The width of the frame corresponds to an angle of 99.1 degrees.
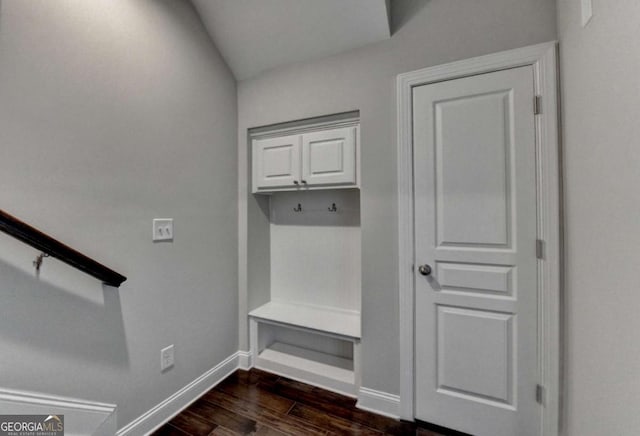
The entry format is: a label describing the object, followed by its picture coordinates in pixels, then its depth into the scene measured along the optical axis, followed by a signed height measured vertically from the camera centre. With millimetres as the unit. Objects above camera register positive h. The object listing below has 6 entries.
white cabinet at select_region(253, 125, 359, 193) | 1862 +435
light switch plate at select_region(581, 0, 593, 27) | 1029 +799
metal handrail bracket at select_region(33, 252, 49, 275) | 1106 -155
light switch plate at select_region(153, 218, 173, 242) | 1582 -49
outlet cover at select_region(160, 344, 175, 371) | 1620 -826
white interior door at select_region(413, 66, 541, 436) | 1397 -190
